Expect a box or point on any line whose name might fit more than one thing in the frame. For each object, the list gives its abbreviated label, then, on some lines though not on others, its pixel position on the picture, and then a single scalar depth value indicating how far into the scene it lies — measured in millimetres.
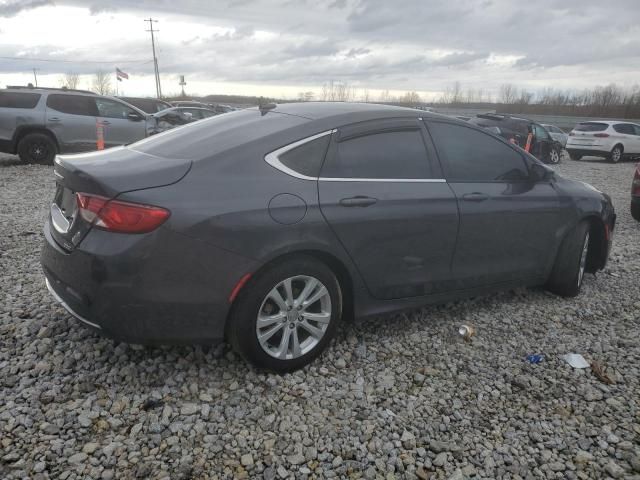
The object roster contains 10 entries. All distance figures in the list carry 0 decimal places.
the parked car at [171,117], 16578
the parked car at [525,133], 17000
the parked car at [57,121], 10859
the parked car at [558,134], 23953
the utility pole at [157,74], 60919
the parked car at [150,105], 23906
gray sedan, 2570
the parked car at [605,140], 19578
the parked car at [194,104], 27562
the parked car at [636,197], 7945
